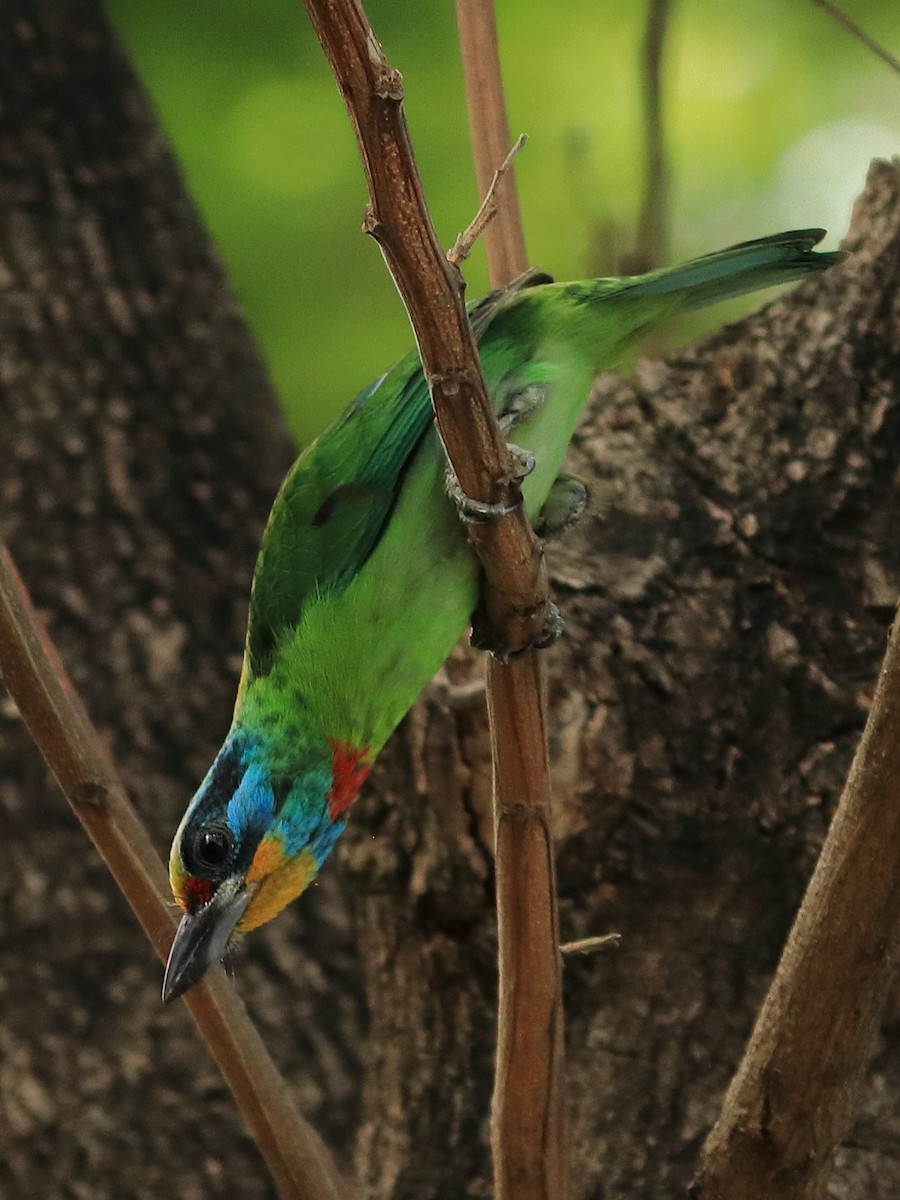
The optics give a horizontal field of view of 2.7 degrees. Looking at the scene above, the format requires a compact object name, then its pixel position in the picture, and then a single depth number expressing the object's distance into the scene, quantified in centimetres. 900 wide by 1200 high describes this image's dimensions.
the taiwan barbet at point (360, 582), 372
